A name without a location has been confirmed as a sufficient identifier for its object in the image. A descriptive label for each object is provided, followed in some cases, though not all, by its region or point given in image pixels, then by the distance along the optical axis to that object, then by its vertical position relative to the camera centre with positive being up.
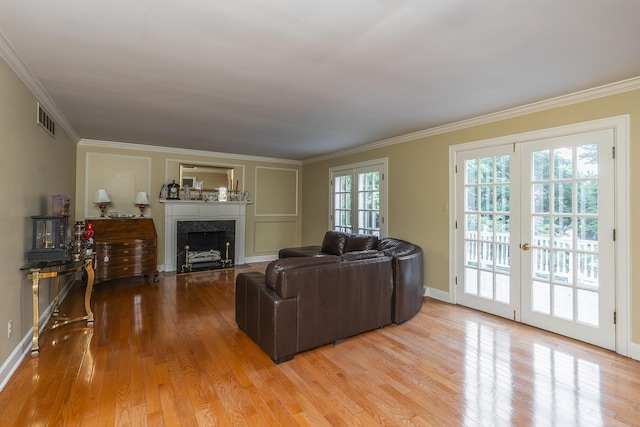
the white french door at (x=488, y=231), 3.46 -0.18
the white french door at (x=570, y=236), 2.78 -0.20
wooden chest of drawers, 4.51 -0.51
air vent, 2.94 +0.97
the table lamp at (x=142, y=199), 5.33 +0.29
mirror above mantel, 6.00 +0.80
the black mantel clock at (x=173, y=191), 5.74 +0.46
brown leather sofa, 2.52 -0.77
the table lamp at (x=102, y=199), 4.97 +0.26
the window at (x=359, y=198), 5.13 +0.33
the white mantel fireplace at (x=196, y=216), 5.77 -0.01
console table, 2.56 -0.54
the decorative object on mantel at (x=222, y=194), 6.33 +0.45
